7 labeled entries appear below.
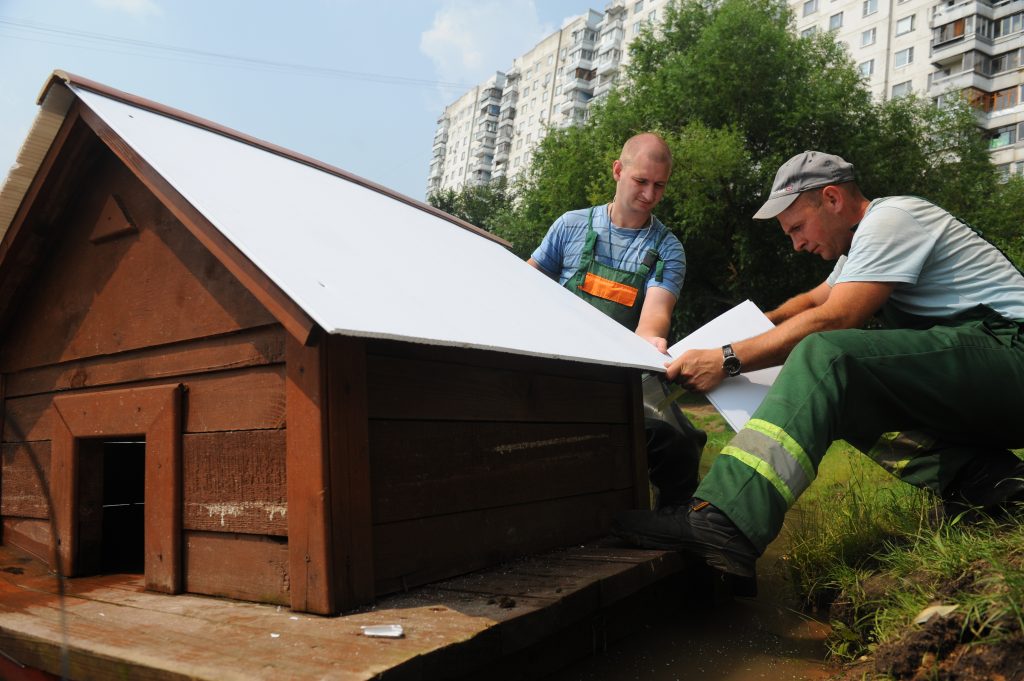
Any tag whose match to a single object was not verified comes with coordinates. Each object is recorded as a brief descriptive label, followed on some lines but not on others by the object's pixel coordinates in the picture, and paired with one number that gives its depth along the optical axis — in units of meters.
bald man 3.94
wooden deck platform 1.60
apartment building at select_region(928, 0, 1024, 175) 41.56
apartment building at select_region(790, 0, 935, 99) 44.19
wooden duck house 1.99
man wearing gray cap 2.47
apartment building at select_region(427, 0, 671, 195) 65.38
